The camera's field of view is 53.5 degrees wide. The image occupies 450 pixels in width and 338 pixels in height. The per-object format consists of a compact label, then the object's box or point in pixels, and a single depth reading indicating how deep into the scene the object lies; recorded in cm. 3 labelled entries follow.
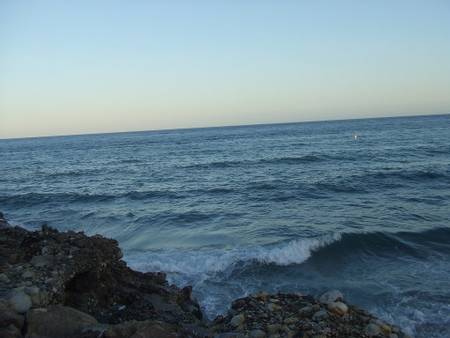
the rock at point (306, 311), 669
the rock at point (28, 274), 636
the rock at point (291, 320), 636
